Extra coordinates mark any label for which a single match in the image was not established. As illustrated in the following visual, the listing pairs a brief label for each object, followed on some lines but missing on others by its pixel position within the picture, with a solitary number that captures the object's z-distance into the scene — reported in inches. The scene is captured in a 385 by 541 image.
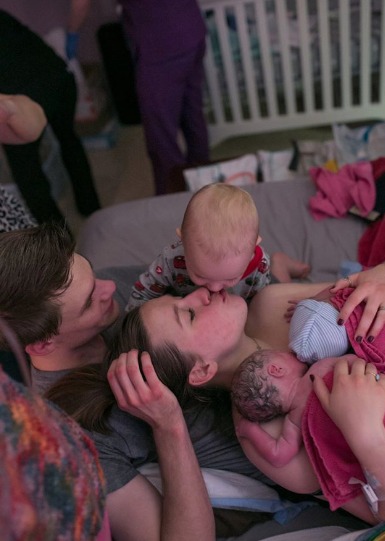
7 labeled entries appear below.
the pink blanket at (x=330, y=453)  37.3
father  37.7
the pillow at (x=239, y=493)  43.0
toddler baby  41.1
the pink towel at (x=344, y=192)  65.6
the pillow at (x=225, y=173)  84.1
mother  41.5
